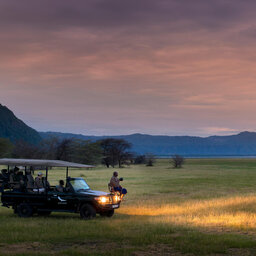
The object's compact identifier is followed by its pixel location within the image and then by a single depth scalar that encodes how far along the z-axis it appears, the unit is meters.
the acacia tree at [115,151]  136.00
